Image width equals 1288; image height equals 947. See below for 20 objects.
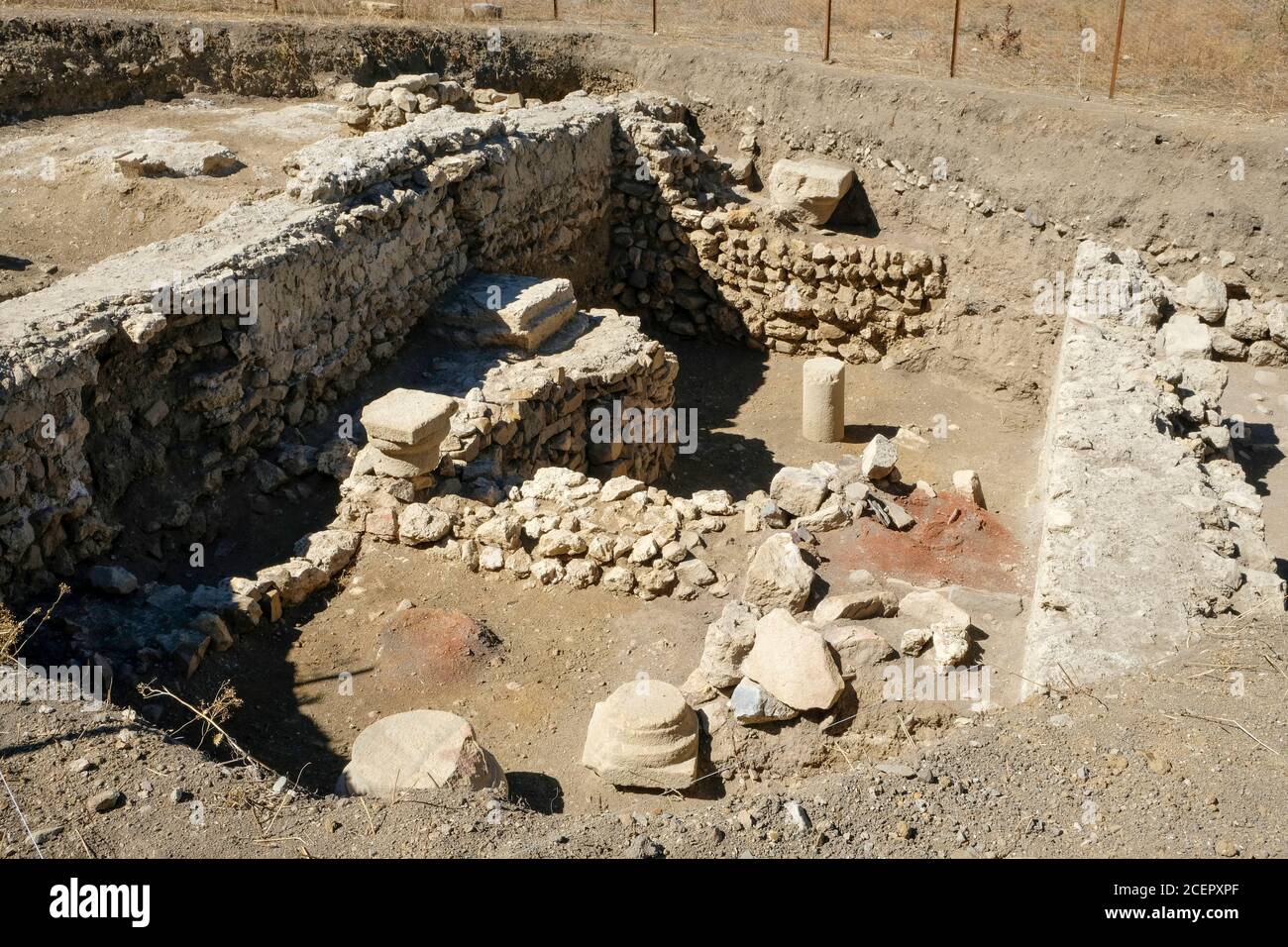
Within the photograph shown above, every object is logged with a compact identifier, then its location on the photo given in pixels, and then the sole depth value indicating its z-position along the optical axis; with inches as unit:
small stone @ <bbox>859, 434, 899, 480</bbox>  359.7
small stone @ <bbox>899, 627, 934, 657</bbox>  242.1
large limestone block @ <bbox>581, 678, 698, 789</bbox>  222.2
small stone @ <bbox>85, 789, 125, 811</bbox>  171.0
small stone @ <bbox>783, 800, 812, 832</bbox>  176.2
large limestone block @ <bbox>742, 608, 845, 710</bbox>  228.2
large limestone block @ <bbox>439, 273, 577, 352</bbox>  388.5
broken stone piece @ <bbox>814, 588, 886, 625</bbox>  254.8
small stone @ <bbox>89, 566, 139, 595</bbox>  252.8
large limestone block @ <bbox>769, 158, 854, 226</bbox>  516.4
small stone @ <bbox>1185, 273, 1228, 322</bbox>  425.1
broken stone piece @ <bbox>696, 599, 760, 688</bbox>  238.5
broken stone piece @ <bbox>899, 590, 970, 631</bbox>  252.2
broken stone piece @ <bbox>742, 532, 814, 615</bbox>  267.1
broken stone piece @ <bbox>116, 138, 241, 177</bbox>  434.3
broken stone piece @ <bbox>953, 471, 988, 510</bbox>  374.3
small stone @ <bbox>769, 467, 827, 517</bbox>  319.6
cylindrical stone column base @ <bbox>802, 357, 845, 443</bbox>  447.8
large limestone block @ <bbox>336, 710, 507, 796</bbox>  201.0
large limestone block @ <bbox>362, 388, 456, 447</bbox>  303.7
